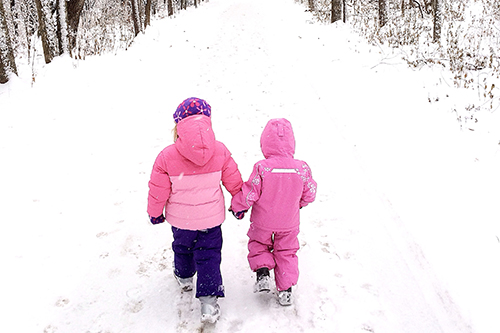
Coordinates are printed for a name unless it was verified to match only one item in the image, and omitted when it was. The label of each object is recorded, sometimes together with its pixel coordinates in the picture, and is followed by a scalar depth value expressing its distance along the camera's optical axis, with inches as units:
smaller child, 101.0
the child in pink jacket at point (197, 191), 92.7
